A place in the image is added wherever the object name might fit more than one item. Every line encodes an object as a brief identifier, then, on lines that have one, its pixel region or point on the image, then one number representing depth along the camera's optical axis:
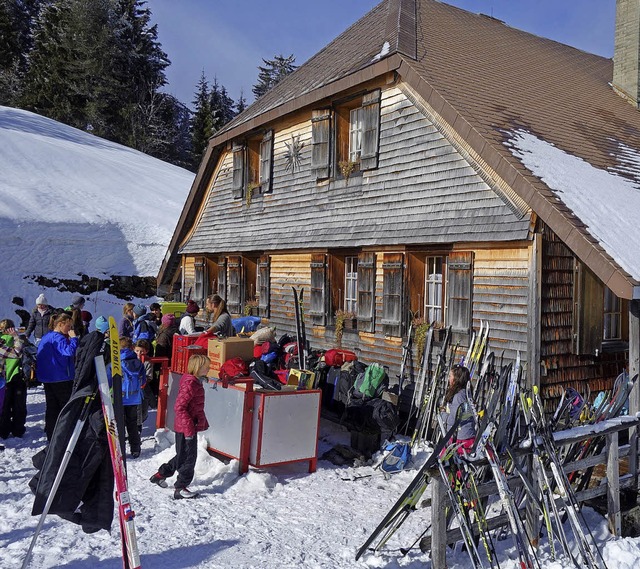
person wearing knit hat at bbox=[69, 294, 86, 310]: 11.64
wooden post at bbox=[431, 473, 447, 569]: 4.46
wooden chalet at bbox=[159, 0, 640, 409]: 8.11
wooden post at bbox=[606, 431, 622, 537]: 5.66
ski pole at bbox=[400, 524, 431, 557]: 5.02
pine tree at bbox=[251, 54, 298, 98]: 57.91
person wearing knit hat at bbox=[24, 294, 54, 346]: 10.90
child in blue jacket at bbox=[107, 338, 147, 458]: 7.38
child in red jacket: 6.11
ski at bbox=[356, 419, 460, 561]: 4.41
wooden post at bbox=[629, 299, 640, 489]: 6.97
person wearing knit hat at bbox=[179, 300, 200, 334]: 11.08
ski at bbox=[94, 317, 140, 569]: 3.91
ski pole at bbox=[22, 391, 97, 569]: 4.17
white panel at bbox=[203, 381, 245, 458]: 6.85
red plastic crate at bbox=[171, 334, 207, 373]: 8.51
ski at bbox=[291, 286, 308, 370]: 10.38
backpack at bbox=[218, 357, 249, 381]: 7.68
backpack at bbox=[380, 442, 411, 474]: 7.27
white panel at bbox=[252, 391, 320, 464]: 6.82
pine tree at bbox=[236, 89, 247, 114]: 59.86
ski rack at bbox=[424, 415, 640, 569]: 4.50
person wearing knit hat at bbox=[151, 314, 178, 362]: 10.19
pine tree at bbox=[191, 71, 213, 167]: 48.09
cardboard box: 8.34
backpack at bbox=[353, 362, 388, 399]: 8.62
